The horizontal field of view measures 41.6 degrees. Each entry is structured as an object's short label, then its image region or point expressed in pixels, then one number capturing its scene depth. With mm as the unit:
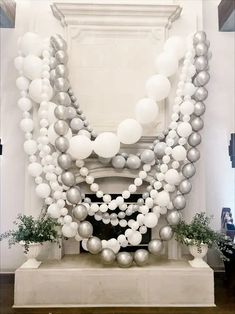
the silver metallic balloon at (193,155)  3234
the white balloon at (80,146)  2994
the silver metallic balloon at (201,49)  3260
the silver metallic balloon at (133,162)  3215
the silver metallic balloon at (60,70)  3227
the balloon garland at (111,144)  3049
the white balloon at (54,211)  3088
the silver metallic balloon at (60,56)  3254
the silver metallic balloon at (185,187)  3178
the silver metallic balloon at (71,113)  3214
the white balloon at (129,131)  3049
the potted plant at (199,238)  3000
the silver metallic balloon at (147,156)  3188
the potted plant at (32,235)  2973
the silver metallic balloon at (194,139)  3246
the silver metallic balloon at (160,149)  3209
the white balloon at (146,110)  3131
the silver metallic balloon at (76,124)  3219
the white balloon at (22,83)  3340
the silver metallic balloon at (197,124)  3256
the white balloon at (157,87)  3165
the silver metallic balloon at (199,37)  3291
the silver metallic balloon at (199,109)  3256
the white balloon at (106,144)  3008
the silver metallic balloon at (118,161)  3221
